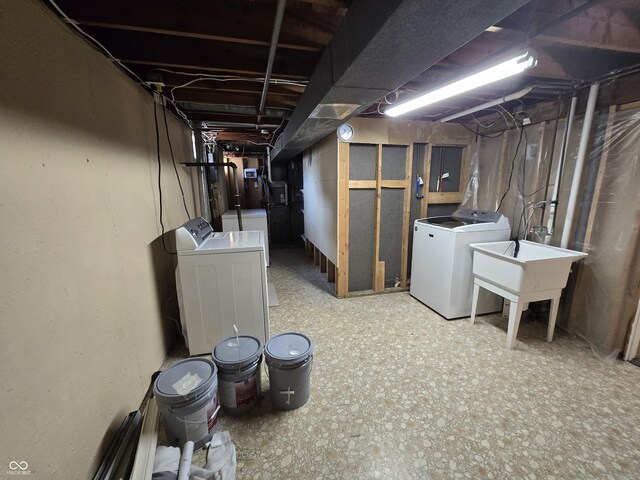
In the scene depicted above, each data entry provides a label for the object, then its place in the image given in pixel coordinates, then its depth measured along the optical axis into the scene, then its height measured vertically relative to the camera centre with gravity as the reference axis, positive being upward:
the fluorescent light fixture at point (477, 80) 1.46 +0.70
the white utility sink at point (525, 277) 2.14 -0.78
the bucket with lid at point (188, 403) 1.34 -1.12
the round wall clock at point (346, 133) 2.98 +0.63
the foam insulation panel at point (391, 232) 3.33 -0.59
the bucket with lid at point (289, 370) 1.59 -1.13
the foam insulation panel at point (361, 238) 3.26 -0.66
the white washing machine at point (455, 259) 2.69 -0.78
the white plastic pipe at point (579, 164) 2.16 +0.19
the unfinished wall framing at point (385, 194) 3.14 -0.09
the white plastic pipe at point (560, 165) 2.33 +0.20
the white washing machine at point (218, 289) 2.07 -0.83
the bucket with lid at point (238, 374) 1.60 -1.16
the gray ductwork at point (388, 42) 0.87 +0.59
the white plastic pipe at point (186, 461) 1.21 -1.33
